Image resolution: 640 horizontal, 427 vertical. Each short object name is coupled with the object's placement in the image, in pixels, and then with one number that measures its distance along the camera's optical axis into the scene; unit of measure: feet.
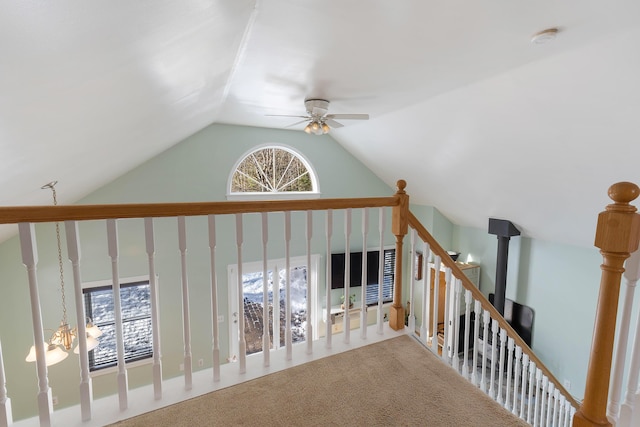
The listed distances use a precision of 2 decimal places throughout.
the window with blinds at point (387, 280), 21.42
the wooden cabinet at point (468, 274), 19.93
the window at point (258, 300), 17.12
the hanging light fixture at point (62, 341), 8.21
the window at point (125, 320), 14.57
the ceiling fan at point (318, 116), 11.40
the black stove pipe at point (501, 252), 17.03
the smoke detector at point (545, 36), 6.52
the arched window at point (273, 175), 17.86
